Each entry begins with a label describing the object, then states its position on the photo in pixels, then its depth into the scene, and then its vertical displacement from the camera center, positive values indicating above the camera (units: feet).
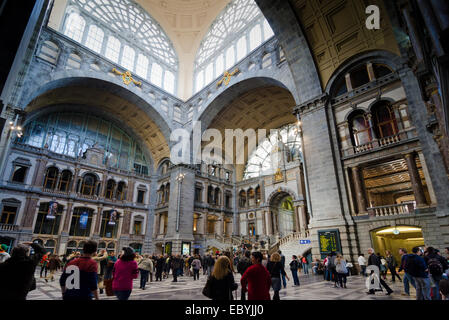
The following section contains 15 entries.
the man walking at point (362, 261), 35.94 -3.50
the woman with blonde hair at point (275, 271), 17.67 -2.44
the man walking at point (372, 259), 25.86 -2.32
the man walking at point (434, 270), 18.79 -2.53
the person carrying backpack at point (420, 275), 18.30 -2.93
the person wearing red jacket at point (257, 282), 11.94 -2.18
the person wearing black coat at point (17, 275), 9.03 -1.36
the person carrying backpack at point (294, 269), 29.96 -3.83
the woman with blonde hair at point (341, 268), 26.96 -3.39
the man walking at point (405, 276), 20.15 -3.41
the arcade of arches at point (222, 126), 41.96 +28.58
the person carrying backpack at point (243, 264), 19.79 -2.11
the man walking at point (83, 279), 9.80 -1.66
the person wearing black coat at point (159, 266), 39.93 -4.52
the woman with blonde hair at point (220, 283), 10.84 -2.04
